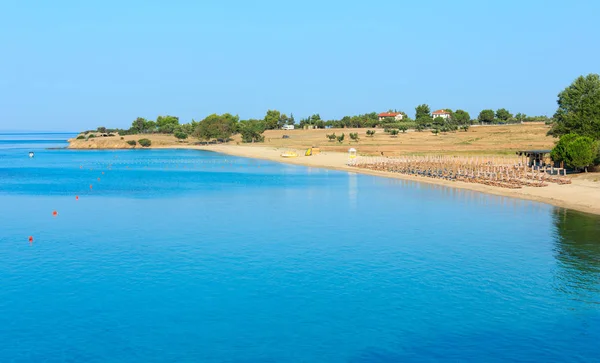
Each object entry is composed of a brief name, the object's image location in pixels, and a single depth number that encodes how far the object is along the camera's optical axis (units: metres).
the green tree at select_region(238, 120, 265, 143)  192.88
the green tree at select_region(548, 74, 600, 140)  77.12
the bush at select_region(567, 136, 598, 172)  63.00
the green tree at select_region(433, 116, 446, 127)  186.88
